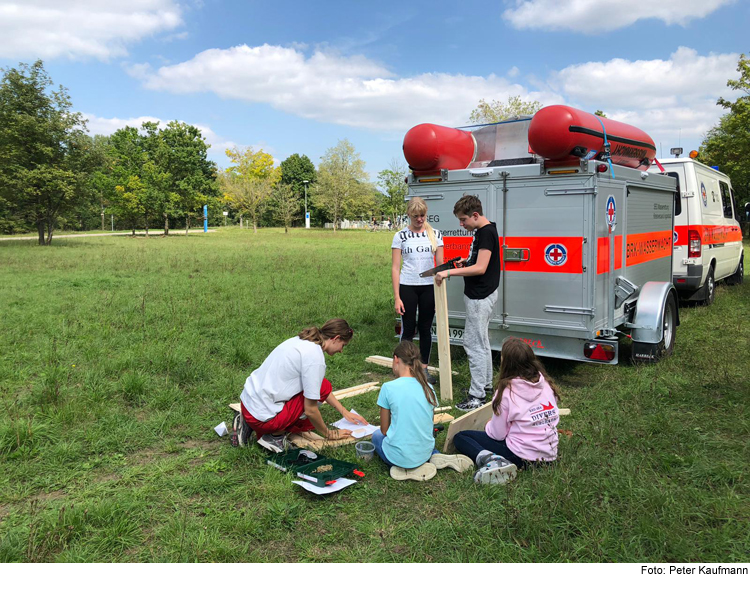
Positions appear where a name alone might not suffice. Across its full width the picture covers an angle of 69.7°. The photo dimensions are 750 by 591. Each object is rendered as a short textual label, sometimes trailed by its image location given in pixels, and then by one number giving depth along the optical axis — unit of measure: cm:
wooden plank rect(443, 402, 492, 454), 441
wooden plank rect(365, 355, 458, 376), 712
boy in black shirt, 533
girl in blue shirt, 386
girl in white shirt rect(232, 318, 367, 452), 414
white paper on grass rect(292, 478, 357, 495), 363
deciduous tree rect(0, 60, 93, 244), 2688
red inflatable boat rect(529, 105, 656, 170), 526
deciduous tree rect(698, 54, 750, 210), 2391
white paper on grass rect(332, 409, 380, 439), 462
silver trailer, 563
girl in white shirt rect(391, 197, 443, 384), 578
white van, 996
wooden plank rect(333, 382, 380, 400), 593
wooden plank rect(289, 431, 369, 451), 446
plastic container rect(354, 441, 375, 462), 416
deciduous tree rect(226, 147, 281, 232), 5719
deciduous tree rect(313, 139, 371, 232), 6172
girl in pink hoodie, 380
